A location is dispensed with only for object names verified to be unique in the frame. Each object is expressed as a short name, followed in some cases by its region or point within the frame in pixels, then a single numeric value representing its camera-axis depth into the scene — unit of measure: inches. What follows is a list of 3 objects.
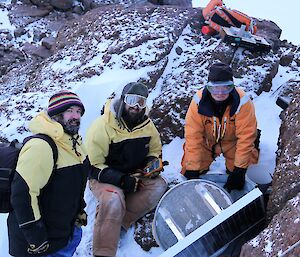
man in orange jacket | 165.9
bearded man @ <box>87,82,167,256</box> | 161.2
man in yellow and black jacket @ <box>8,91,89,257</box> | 115.4
